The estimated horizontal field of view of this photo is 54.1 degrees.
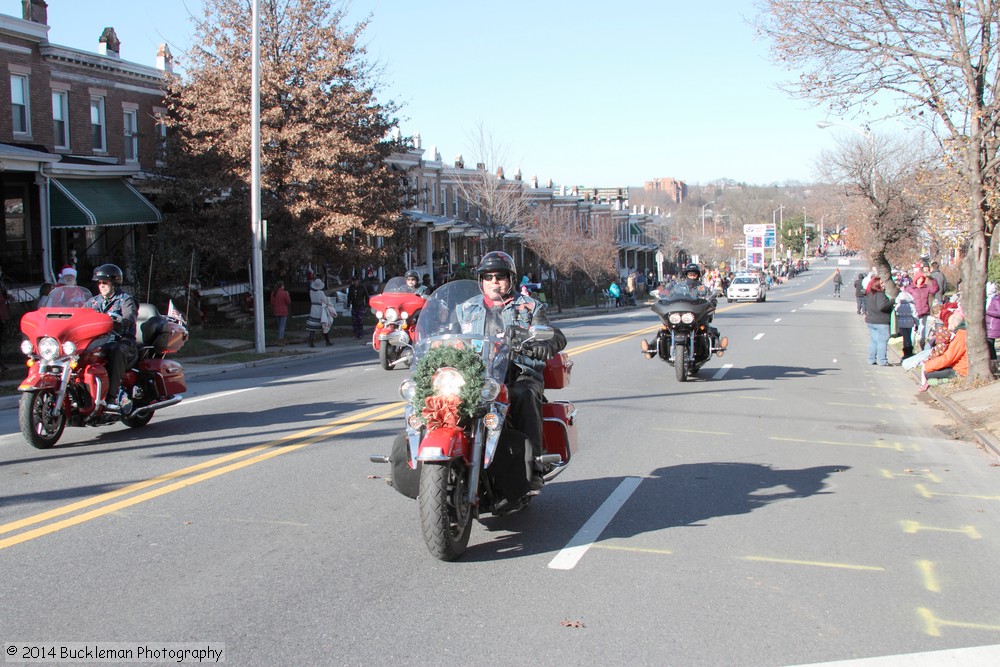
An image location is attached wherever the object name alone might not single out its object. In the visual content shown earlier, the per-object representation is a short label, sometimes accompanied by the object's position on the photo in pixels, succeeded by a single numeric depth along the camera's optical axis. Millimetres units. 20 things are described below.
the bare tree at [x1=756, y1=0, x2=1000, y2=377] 14172
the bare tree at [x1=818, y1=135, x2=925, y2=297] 40719
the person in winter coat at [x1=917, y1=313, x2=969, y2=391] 15977
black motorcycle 15812
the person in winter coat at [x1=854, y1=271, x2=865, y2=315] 38744
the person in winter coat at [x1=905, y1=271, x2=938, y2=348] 20250
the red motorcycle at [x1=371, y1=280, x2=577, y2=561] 5660
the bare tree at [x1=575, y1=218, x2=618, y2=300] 56281
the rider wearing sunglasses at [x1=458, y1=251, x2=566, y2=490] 6426
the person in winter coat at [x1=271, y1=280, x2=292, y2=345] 26469
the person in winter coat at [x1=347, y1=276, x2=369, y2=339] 28594
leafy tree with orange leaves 28359
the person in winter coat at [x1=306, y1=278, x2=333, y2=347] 25562
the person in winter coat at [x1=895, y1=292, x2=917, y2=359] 19922
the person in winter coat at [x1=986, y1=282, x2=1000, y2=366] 15305
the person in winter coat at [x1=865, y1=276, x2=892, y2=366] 19328
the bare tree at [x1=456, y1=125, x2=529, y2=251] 50125
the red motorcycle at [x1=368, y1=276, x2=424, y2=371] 18080
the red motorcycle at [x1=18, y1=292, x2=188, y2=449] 9516
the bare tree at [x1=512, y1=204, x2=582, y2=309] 53312
